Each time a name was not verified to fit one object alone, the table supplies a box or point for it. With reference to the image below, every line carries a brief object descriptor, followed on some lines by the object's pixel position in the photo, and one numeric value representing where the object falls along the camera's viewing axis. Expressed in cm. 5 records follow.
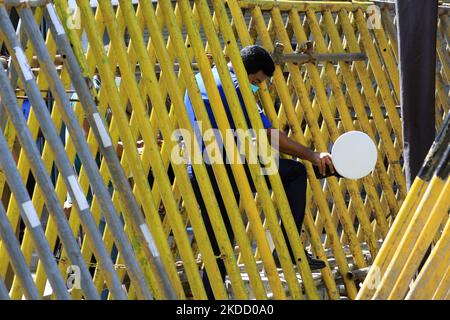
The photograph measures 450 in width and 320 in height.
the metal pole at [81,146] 1037
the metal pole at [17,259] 952
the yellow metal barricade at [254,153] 1055
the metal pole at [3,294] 970
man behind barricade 1320
